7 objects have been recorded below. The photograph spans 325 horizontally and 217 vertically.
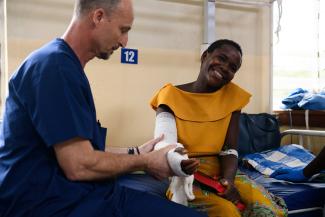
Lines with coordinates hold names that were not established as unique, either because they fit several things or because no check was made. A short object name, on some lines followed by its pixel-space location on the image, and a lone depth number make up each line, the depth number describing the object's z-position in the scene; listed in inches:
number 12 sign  92.4
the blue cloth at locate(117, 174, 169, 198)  70.3
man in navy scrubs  36.5
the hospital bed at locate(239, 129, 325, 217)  70.1
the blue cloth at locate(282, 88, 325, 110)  103.6
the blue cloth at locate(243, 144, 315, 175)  86.8
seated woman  62.9
